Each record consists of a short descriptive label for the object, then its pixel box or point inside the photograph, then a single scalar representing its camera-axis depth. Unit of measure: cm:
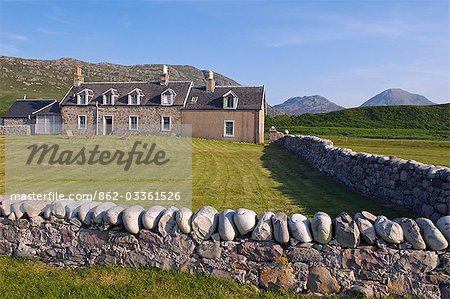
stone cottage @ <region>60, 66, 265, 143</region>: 3525
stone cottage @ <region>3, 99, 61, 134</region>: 4072
